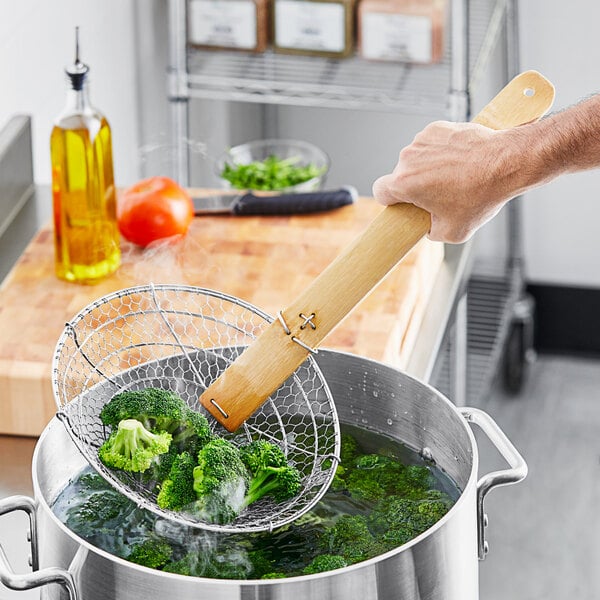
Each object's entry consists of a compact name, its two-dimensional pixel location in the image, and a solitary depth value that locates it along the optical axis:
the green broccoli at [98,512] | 1.75
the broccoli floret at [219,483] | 1.72
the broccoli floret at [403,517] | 1.75
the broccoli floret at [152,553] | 1.71
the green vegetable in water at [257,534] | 1.72
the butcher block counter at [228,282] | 2.06
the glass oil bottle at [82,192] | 2.18
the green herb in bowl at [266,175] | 2.75
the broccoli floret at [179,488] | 1.73
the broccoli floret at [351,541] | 1.73
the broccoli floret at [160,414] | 1.77
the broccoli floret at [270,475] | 1.75
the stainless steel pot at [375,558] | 1.61
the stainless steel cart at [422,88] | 2.92
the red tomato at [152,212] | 2.28
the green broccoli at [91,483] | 1.81
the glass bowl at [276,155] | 2.85
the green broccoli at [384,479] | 1.81
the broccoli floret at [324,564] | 1.71
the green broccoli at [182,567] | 1.70
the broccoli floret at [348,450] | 1.85
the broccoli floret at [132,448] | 1.75
